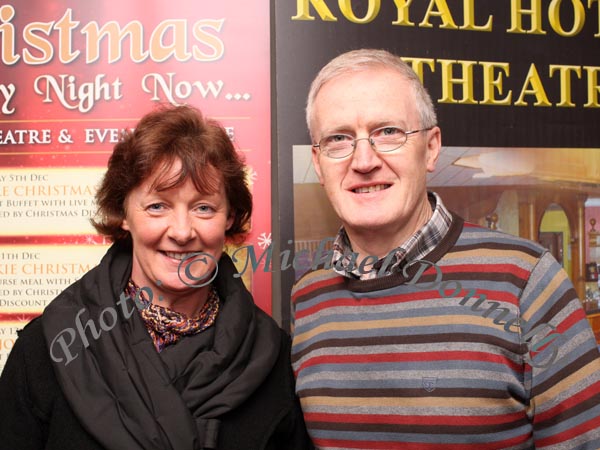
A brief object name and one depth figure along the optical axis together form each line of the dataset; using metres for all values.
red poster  2.14
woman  1.47
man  1.41
